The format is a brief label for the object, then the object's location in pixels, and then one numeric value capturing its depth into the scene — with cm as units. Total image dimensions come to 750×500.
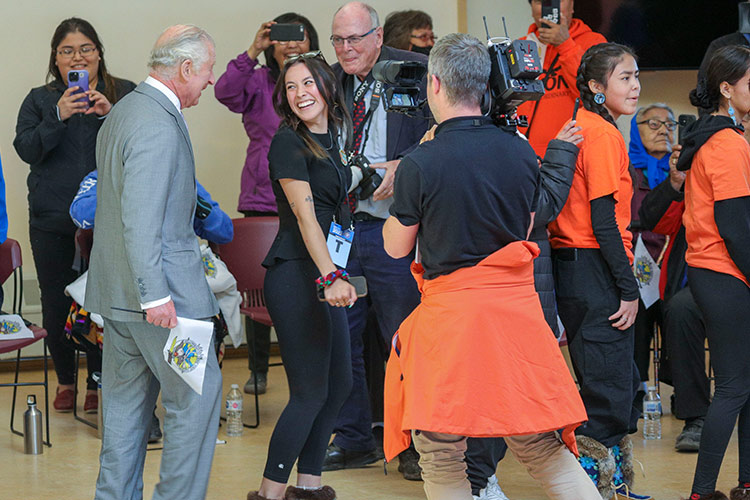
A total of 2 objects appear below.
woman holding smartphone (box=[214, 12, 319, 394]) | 940
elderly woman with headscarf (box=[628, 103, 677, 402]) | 902
